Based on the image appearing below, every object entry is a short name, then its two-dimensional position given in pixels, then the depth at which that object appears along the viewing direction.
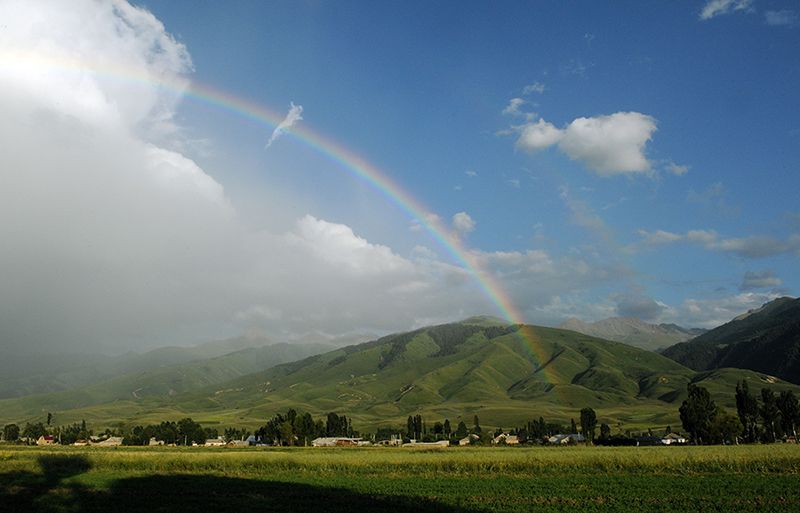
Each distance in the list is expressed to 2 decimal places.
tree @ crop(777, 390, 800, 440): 165.75
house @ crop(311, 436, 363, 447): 194.09
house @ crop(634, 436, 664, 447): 153.49
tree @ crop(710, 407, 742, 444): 152.86
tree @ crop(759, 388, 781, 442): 165.62
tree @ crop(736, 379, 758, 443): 166.00
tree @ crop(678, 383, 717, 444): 158.65
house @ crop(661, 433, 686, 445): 174.30
